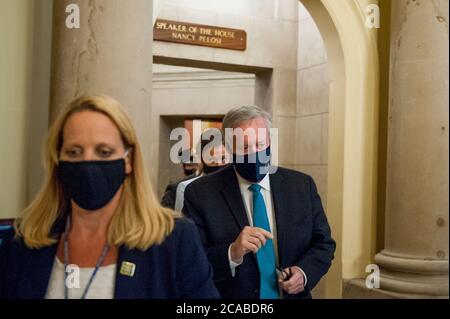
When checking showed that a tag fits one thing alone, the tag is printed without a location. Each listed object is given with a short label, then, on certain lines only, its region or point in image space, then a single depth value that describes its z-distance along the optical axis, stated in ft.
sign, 15.76
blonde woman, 3.85
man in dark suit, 5.93
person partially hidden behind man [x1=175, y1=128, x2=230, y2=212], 8.37
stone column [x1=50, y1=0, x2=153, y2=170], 7.60
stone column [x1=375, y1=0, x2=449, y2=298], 8.50
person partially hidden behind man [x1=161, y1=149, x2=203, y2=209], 8.84
